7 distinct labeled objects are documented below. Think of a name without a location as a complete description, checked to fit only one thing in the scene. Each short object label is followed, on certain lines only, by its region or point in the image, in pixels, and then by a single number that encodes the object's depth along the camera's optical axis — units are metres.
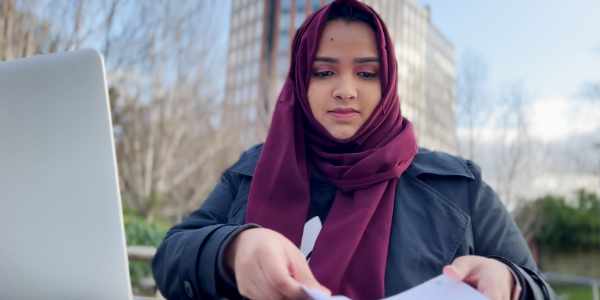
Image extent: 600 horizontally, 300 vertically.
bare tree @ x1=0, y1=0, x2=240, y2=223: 5.39
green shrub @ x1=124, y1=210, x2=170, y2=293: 5.63
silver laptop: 0.77
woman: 0.99
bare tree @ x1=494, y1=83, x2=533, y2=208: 7.01
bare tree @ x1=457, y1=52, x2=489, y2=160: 7.14
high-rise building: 7.54
